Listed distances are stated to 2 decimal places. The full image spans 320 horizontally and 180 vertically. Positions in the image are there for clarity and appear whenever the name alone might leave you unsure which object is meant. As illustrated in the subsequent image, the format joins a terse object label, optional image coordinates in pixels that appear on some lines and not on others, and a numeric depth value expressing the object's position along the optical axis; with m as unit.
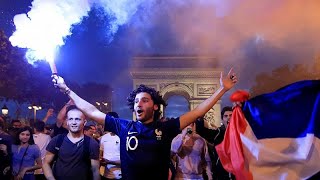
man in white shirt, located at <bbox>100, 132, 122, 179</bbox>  4.40
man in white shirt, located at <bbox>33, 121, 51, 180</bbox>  5.42
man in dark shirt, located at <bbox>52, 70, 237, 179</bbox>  2.51
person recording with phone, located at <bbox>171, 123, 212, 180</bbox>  4.25
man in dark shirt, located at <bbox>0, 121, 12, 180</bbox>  3.96
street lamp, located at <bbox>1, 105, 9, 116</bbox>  12.31
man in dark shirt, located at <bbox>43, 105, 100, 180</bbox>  3.09
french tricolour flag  2.60
